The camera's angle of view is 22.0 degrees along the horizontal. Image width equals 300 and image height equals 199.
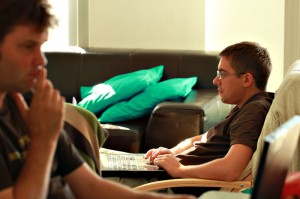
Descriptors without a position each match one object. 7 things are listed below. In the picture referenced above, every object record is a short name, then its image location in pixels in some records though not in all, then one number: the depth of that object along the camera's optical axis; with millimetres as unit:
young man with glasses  3262
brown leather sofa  4824
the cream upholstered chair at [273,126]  3119
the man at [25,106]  1812
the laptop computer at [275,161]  1562
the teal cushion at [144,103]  5220
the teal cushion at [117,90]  5363
